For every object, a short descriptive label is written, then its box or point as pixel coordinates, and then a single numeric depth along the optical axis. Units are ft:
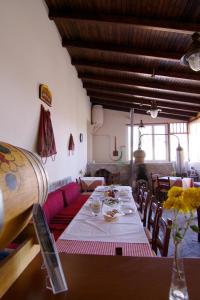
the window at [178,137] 25.70
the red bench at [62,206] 8.78
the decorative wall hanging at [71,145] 15.37
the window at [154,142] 26.45
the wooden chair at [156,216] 5.91
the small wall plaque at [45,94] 9.59
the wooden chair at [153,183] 20.22
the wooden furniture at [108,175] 23.24
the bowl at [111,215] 6.33
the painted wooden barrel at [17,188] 2.12
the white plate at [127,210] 7.20
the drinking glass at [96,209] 7.02
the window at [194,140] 22.08
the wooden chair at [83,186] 17.76
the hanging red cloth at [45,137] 9.33
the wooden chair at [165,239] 4.55
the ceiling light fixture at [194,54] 7.14
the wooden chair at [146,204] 8.53
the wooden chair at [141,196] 10.03
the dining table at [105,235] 4.56
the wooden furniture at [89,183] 17.71
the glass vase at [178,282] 2.20
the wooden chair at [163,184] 18.60
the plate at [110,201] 8.25
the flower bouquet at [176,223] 2.22
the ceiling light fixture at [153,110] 14.94
